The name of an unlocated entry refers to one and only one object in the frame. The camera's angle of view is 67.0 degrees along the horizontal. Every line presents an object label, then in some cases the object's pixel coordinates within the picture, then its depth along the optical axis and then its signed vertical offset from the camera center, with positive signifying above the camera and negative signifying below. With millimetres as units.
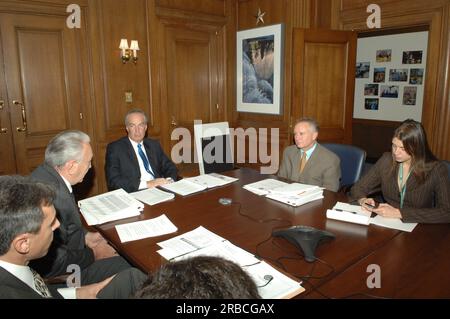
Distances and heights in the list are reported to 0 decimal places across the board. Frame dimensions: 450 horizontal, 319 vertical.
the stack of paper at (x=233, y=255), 1225 -670
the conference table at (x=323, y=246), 1265 -676
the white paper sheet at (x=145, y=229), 1717 -674
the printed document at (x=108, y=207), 1921 -642
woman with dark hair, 1831 -531
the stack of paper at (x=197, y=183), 2428 -633
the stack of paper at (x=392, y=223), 1740 -657
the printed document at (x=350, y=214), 1803 -630
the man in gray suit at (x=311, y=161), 2652 -505
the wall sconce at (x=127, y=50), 4141 +604
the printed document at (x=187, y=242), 1518 -668
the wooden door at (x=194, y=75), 4699 +339
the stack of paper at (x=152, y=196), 2229 -654
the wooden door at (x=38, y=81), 3609 +212
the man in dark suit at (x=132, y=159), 3002 -542
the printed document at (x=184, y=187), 2400 -641
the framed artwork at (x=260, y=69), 4711 +411
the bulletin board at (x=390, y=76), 6074 +385
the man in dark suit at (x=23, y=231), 1122 -447
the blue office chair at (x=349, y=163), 2893 -561
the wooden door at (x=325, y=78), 4020 +231
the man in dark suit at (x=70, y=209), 1787 -579
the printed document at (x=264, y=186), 2348 -623
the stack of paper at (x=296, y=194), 2133 -619
